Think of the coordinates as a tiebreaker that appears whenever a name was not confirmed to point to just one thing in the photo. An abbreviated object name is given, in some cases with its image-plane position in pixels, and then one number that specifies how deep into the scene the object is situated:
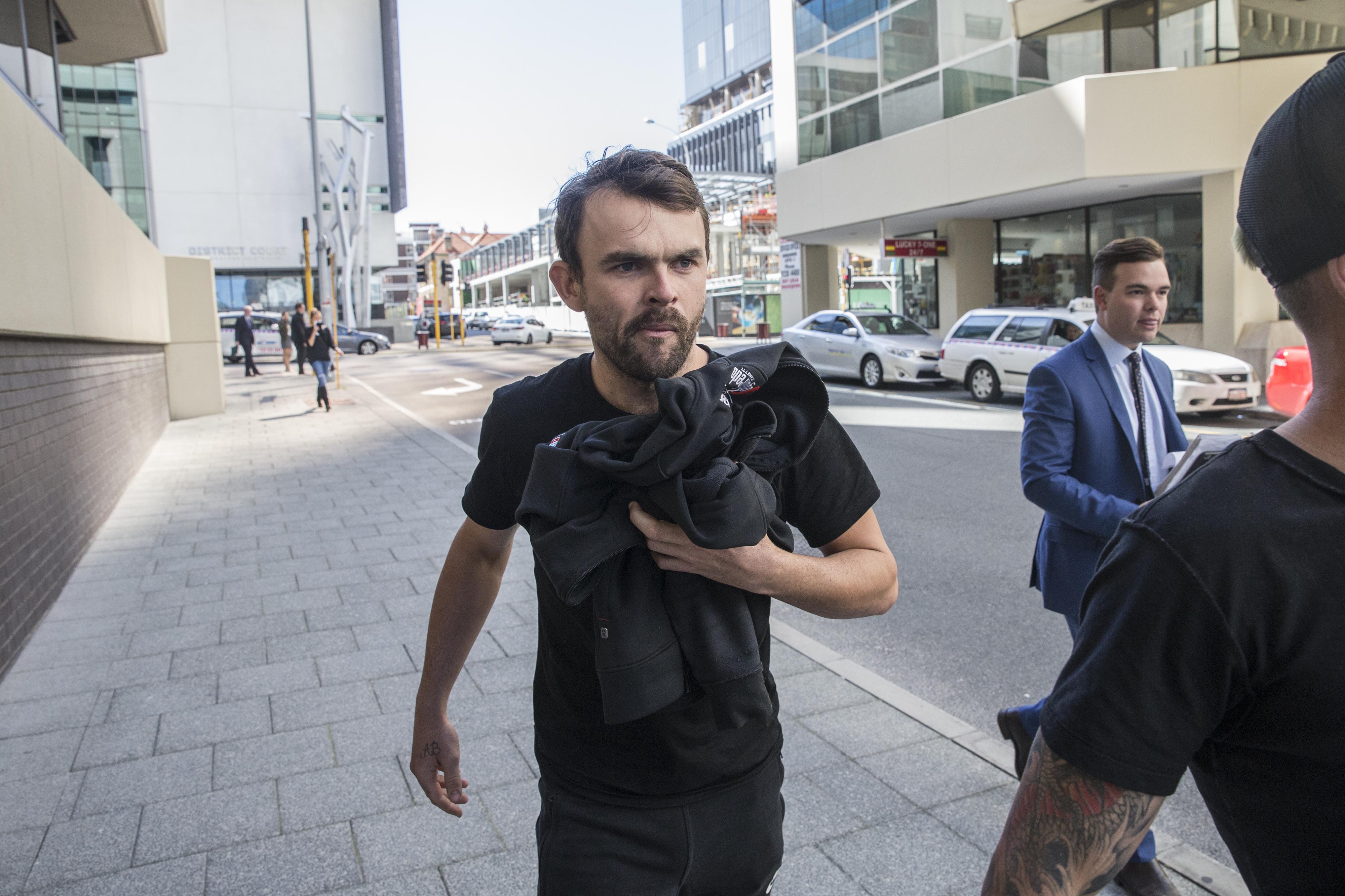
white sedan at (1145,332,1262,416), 13.23
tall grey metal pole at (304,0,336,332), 36.50
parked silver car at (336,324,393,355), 42.38
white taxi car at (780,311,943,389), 18.95
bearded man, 1.76
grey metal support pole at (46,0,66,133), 8.91
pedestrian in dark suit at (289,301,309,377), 27.55
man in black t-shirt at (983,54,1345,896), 1.02
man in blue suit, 3.21
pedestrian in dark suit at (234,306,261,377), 29.08
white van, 36.88
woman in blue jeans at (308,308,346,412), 18.44
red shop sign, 24.61
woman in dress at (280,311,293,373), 30.73
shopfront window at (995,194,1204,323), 20.12
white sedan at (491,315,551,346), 48.72
